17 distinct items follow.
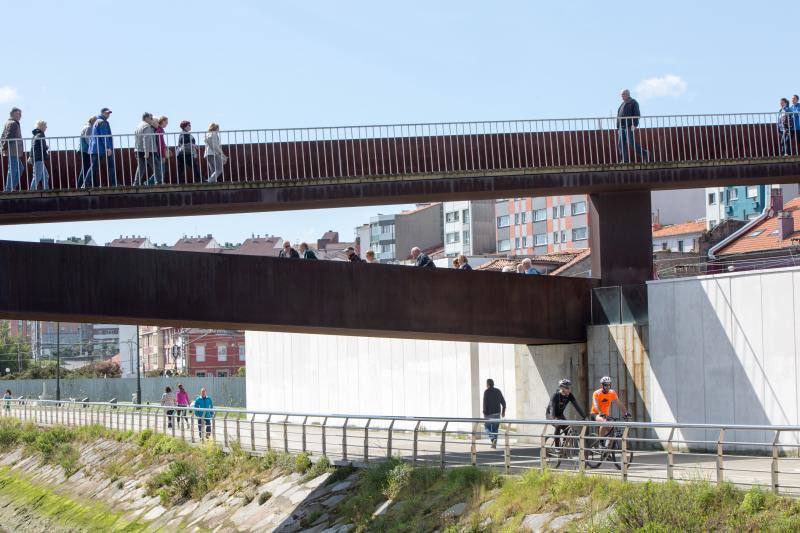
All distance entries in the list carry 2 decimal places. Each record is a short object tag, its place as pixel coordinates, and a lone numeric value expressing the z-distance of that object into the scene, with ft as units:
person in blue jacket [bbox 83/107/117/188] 86.58
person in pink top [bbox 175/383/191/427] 138.31
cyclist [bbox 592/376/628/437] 72.38
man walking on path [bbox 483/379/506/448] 96.43
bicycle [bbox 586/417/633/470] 62.15
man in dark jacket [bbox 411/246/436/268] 101.14
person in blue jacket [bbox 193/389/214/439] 109.62
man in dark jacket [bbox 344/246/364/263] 100.83
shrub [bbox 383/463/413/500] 72.95
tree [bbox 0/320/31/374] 436.76
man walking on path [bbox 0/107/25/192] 82.94
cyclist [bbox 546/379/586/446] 76.54
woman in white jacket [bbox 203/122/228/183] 89.25
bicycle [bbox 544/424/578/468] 66.85
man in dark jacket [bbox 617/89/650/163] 99.40
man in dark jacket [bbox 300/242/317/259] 100.48
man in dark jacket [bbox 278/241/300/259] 98.58
